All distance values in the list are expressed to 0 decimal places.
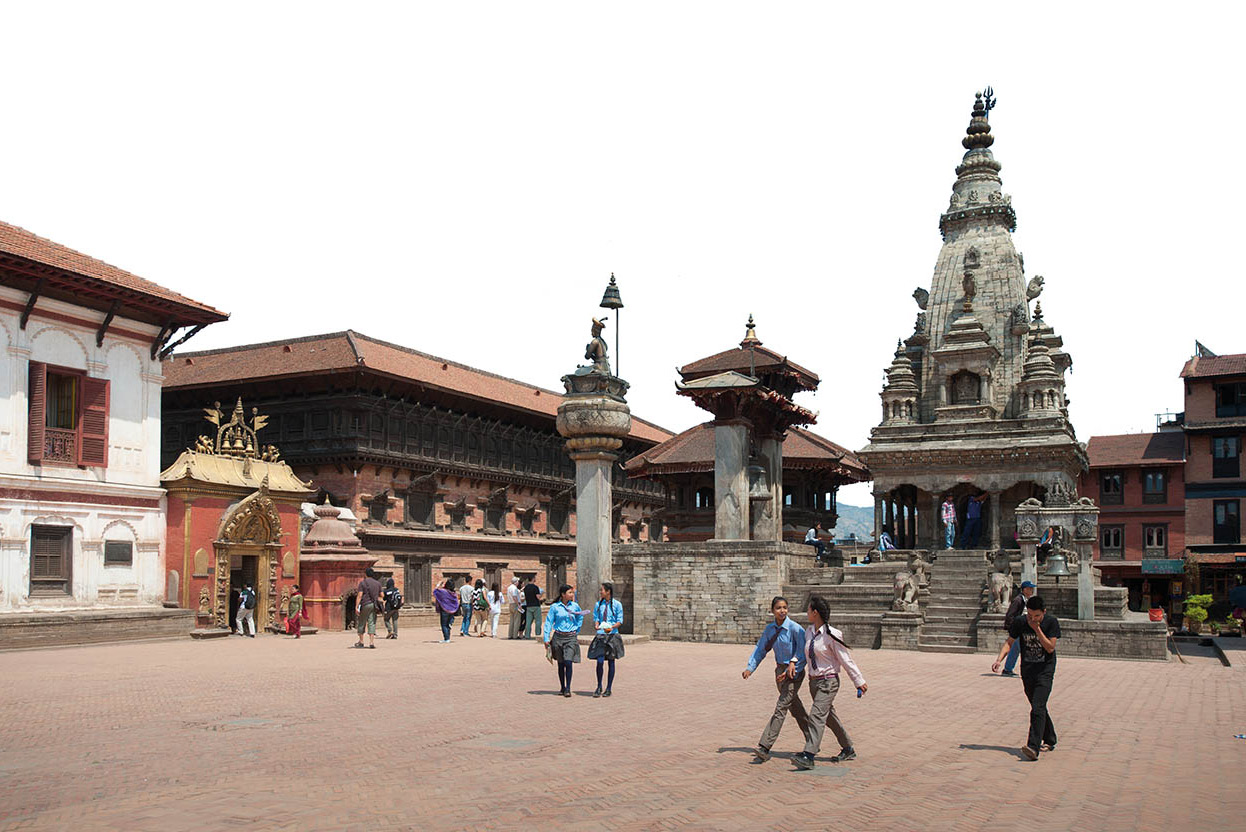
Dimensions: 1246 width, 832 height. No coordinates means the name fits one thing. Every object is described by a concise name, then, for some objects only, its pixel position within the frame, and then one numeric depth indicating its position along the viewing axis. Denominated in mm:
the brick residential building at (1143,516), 54625
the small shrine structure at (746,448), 28594
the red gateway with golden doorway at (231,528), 28781
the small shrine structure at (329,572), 32375
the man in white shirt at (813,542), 34312
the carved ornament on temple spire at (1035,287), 41469
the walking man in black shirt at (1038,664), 10703
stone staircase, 25391
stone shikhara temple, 38344
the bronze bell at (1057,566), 27938
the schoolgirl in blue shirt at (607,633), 15422
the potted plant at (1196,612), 39000
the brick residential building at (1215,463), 51812
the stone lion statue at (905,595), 25984
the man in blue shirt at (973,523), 39469
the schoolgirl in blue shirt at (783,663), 10375
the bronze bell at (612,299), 26492
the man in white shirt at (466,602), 30547
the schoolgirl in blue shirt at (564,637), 15484
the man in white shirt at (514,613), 28625
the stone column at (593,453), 25391
